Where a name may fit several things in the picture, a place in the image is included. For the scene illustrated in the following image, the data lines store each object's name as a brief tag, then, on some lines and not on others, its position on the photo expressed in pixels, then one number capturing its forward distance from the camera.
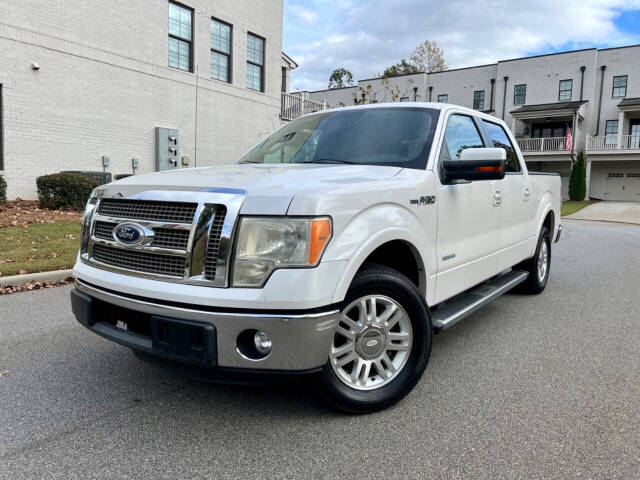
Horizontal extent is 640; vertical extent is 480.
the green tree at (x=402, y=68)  54.28
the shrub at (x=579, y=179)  33.94
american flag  32.13
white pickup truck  2.45
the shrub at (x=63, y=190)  11.12
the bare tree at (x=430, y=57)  52.59
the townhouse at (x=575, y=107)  33.78
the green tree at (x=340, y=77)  80.85
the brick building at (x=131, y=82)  12.10
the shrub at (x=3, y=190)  11.04
